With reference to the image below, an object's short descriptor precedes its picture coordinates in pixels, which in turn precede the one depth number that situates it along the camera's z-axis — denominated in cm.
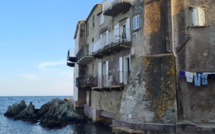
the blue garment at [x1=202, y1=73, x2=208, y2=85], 1393
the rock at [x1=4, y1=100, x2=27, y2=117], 3926
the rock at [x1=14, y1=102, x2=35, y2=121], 3494
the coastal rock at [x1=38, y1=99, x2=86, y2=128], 2629
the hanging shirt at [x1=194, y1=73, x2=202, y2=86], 1401
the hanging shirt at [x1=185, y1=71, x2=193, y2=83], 1413
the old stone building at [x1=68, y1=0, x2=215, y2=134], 1328
